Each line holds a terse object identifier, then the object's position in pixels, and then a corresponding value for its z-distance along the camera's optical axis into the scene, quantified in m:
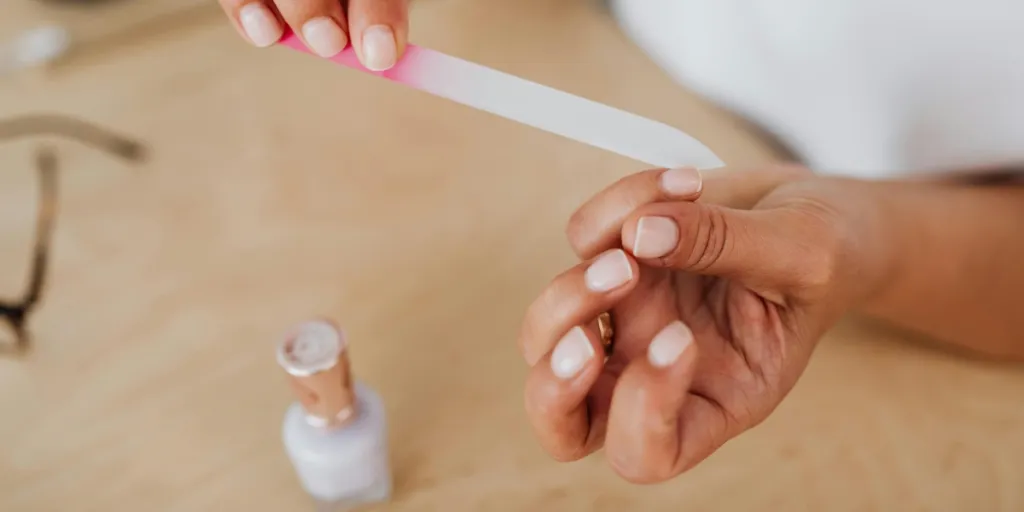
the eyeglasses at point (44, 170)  0.49
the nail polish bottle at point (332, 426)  0.37
